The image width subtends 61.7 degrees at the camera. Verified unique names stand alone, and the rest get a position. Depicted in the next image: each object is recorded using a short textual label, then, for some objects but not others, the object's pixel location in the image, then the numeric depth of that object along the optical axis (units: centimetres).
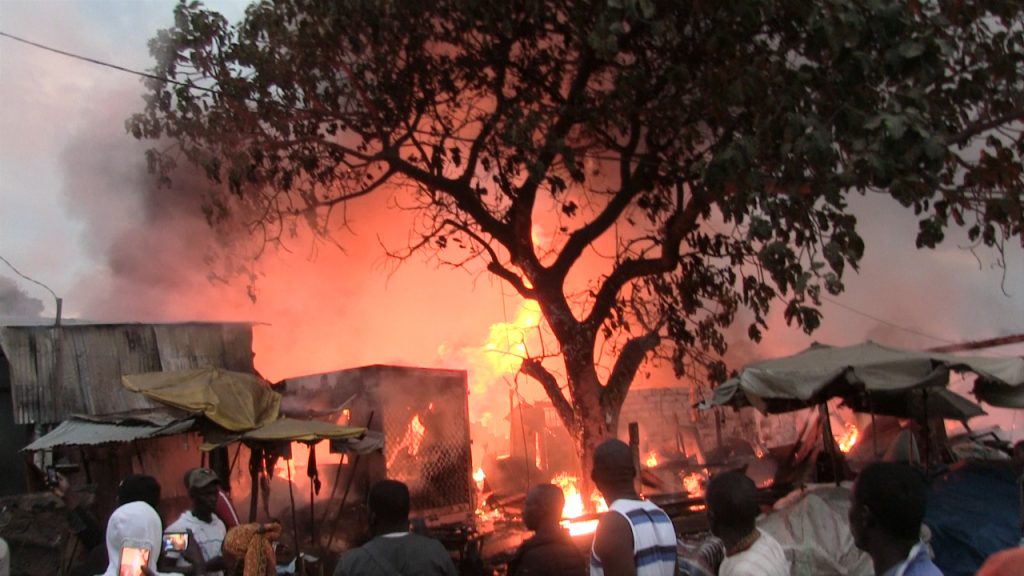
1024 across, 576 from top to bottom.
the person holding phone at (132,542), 421
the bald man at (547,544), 407
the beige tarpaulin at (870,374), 819
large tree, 833
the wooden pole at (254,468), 850
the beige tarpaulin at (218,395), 794
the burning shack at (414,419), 1123
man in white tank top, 359
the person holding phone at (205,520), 547
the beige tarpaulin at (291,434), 807
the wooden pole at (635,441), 1109
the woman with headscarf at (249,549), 505
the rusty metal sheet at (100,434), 785
